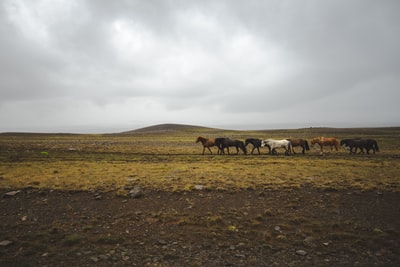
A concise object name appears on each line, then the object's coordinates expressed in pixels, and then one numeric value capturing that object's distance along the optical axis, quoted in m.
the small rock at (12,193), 10.91
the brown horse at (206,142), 27.39
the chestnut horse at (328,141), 28.01
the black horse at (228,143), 26.44
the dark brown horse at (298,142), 26.12
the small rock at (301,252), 6.42
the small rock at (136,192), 10.87
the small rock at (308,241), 6.93
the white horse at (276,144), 25.80
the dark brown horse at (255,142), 26.77
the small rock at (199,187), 11.76
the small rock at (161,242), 7.09
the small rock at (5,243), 6.74
